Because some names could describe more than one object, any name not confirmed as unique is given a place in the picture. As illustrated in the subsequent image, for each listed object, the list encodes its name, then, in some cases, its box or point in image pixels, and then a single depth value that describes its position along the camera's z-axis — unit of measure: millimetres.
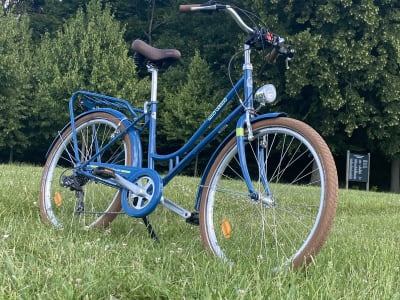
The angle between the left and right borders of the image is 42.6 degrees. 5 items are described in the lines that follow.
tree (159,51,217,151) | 19969
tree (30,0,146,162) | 20016
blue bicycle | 2752
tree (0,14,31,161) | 21484
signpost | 15547
